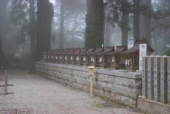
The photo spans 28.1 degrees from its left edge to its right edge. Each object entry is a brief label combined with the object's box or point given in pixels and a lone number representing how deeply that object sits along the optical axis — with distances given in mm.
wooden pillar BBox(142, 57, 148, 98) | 7219
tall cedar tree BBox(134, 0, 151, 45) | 17344
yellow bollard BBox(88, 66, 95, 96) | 10202
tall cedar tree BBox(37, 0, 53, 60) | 22562
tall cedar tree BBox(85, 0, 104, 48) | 15047
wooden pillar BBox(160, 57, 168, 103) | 6572
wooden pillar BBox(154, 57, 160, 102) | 6809
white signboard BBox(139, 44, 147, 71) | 7957
